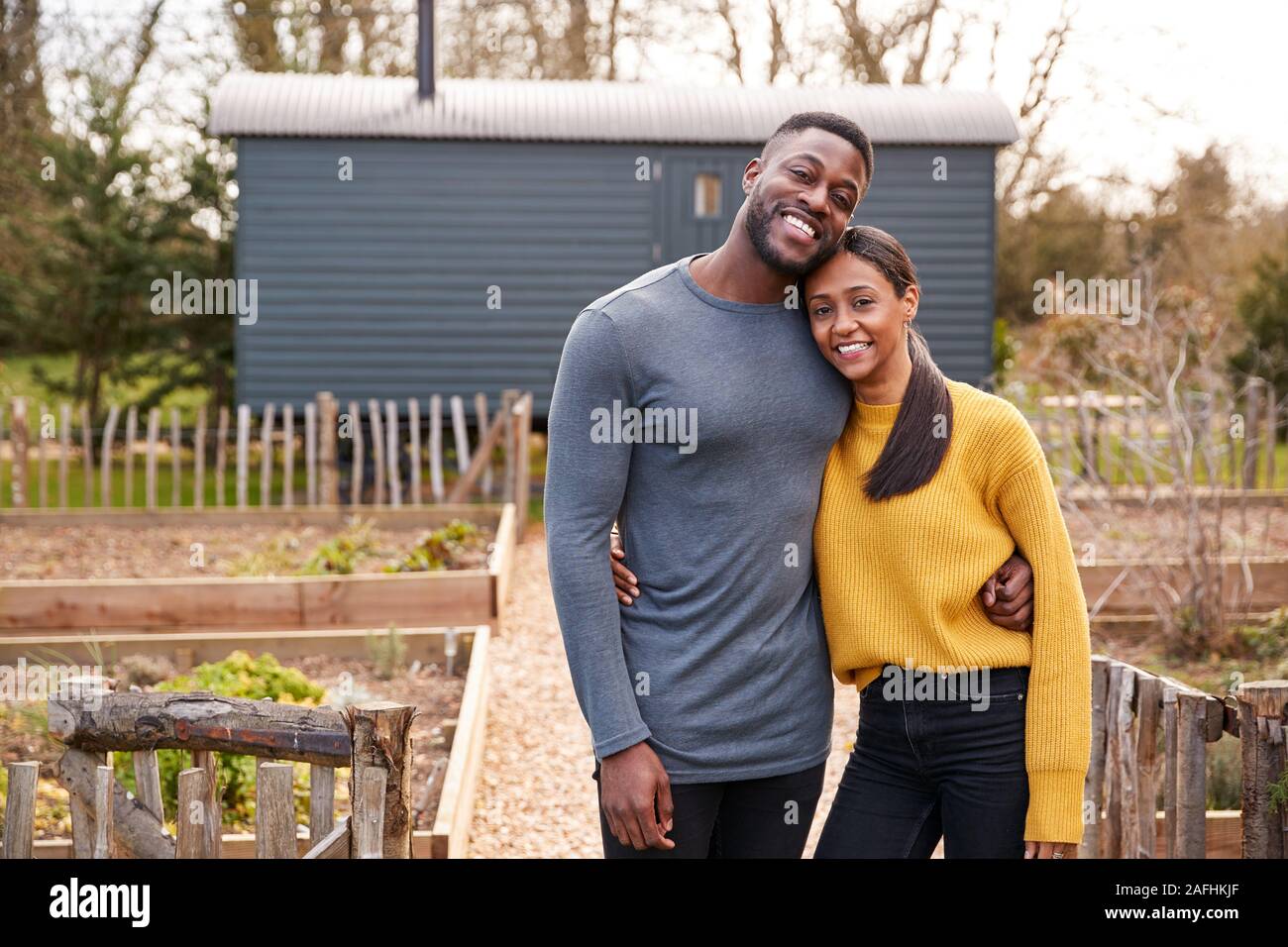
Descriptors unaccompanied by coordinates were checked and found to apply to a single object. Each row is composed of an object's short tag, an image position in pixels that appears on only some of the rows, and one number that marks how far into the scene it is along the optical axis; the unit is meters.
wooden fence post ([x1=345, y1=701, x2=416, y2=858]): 2.71
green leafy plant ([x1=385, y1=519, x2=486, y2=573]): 7.67
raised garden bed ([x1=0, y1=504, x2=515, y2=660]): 6.76
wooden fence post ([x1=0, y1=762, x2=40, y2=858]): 2.97
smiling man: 2.32
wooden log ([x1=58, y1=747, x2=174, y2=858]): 3.01
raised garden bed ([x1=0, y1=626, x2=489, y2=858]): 3.89
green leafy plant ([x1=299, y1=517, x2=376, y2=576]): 7.62
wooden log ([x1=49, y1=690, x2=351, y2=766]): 2.84
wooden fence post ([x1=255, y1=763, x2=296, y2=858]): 2.79
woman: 2.43
